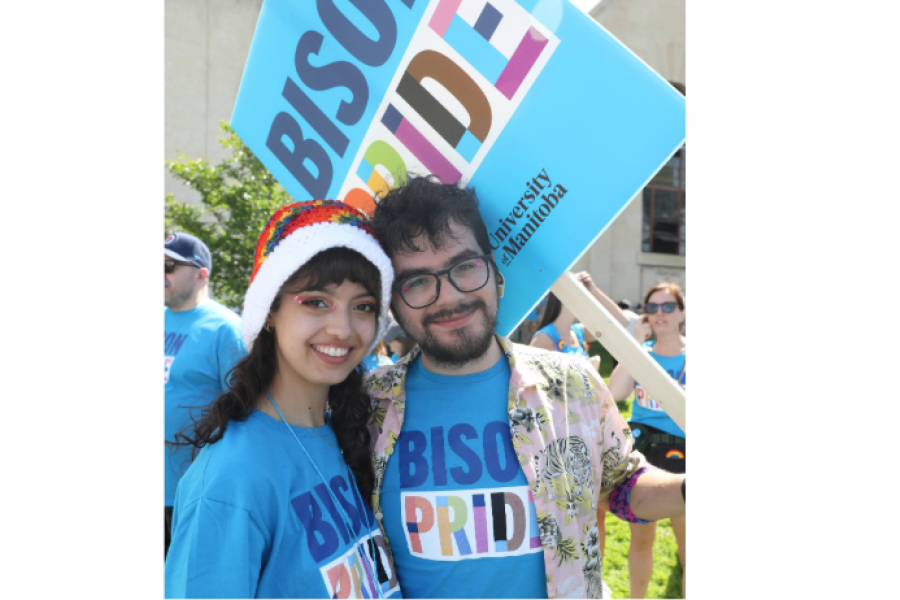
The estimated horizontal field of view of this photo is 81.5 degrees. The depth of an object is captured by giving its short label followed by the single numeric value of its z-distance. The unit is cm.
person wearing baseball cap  324
